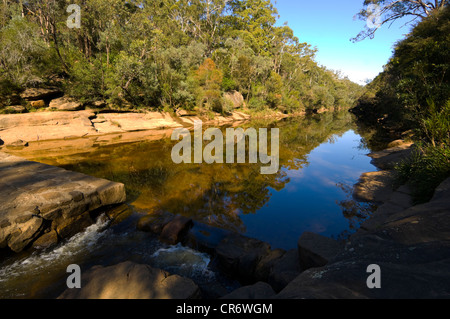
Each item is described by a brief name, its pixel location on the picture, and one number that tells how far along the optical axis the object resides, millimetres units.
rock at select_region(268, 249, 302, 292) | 3633
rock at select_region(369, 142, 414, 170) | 10336
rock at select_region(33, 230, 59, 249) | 4773
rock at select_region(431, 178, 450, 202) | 4161
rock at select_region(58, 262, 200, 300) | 2779
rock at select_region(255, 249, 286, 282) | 4086
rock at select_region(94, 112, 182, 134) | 20034
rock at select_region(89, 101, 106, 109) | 22203
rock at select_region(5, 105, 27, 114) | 16609
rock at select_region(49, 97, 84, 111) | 19531
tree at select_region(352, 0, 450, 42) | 14930
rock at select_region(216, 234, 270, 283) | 4219
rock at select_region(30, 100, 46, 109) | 18491
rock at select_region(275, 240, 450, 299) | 1832
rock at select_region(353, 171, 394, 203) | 7555
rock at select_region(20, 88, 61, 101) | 18289
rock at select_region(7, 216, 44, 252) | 4371
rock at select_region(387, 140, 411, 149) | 13888
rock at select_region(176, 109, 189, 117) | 28438
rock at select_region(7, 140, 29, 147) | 13734
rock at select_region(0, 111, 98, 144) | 14891
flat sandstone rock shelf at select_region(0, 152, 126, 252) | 4496
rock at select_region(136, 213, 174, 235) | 5545
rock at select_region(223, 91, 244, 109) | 38916
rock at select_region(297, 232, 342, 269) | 3439
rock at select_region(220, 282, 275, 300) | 2645
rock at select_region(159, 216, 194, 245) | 5191
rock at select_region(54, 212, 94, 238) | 5179
